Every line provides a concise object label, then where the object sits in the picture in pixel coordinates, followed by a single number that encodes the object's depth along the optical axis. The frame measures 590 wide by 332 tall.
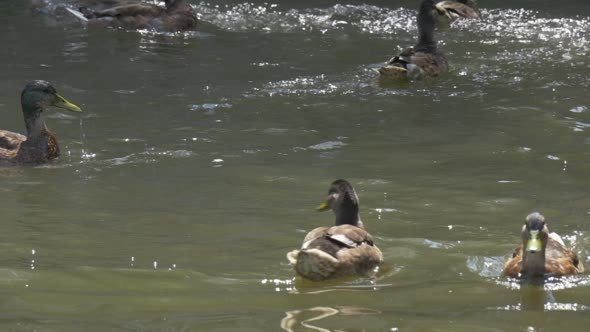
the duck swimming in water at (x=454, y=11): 18.73
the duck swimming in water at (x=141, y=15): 18.91
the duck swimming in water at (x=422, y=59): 14.77
